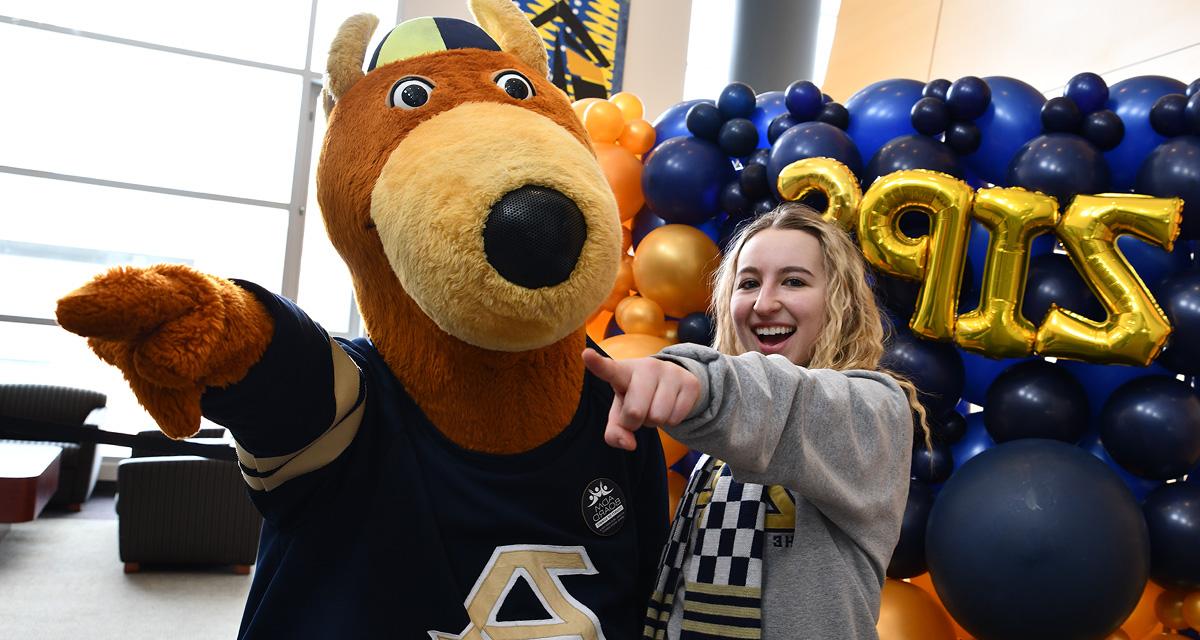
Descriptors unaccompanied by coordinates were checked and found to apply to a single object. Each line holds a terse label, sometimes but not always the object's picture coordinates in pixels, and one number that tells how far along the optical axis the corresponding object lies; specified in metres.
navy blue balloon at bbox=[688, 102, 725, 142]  2.72
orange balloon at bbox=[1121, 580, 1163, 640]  2.29
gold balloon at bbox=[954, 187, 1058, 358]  2.12
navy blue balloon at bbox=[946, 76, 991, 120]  2.30
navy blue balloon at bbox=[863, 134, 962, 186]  2.27
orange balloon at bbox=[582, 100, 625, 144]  2.93
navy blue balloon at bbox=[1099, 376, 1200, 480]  2.04
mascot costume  0.87
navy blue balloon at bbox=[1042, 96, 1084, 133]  2.21
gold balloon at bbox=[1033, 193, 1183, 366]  2.04
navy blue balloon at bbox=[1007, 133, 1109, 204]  2.13
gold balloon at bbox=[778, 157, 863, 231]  2.29
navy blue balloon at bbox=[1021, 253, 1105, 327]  2.18
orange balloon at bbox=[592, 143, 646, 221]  2.84
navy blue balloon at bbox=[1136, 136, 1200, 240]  2.03
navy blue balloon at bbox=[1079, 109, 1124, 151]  2.19
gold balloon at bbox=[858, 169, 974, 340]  2.19
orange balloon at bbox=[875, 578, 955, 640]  2.21
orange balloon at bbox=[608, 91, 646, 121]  3.10
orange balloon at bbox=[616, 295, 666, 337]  2.77
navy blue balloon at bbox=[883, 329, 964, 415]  2.25
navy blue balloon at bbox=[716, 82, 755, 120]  2.73
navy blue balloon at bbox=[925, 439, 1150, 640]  1.93
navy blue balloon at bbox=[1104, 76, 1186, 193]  2.19
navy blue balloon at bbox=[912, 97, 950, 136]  2.33
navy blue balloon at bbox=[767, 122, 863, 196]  2.39
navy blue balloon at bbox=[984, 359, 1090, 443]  2.16
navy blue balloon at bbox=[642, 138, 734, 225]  2.66
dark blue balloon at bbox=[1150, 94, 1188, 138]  2.11
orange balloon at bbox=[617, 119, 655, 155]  2.96
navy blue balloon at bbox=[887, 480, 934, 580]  2.24
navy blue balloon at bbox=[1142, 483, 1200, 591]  2.03
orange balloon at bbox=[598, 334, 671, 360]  2.61
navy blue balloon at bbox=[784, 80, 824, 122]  2.56
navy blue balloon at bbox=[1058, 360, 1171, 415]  2.21
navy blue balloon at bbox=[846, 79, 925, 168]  2.46
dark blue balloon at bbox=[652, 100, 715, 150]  2.95
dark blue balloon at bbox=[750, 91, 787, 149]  2.76
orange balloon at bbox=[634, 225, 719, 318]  2.65
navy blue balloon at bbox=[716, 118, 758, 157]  2.66
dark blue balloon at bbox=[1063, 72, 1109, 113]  2.25
